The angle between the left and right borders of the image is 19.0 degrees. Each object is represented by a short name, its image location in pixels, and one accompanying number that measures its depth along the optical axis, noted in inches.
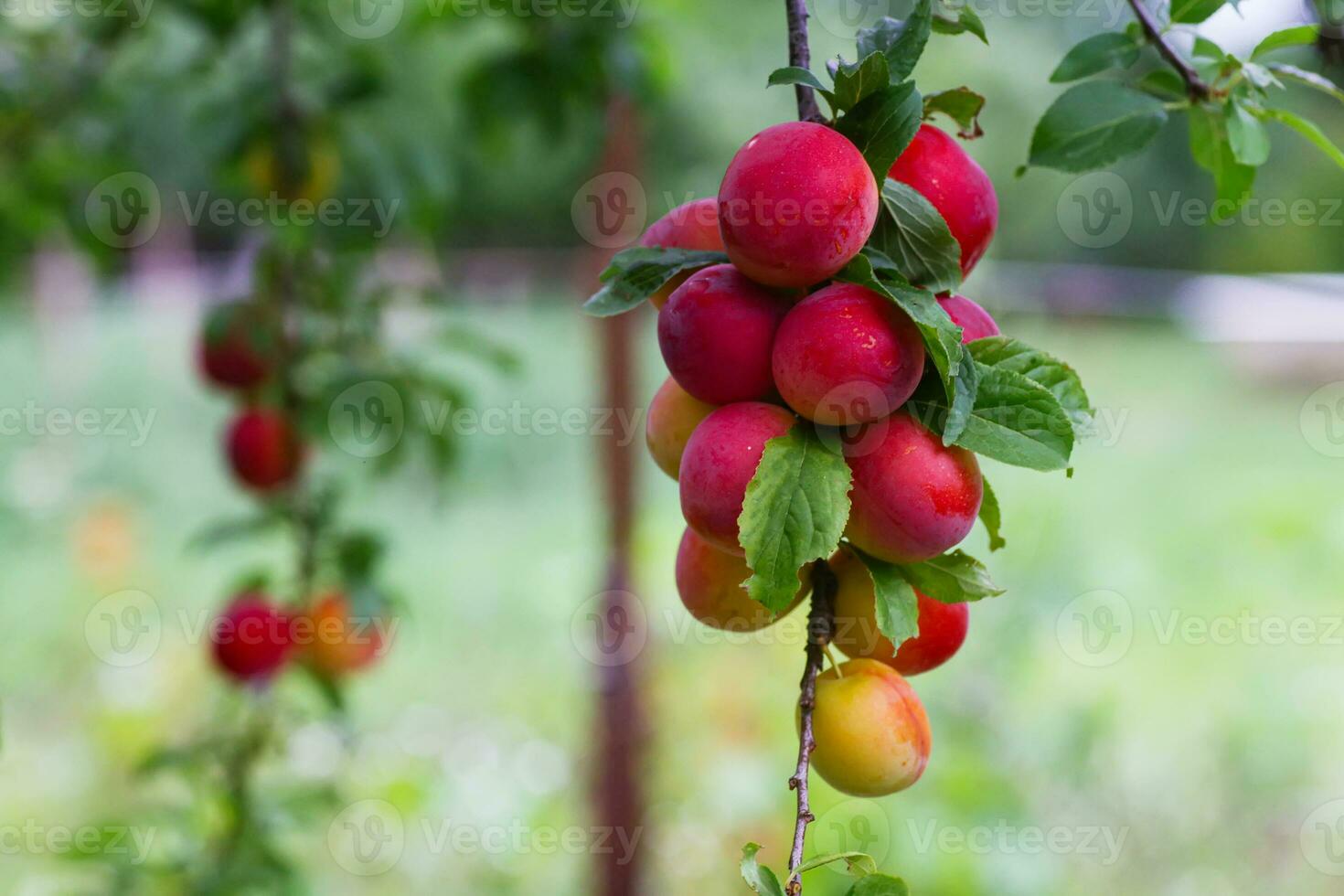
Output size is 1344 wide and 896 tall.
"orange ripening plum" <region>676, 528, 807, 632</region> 34.1
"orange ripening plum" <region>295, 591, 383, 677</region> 61.3
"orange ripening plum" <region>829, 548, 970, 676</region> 33.8
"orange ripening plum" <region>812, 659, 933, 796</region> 33.2
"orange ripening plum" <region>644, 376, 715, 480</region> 34.3
